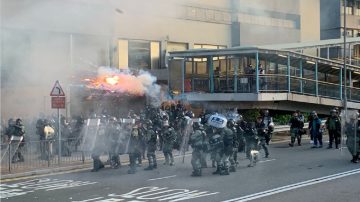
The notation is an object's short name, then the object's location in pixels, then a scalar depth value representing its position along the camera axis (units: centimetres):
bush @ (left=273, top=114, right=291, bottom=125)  2322
